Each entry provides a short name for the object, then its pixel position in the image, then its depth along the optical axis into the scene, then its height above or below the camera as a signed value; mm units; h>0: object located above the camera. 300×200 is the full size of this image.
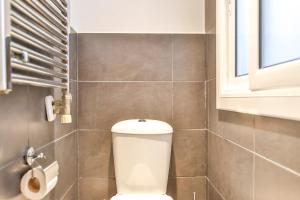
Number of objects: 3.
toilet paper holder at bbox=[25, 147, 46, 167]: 1083 -221
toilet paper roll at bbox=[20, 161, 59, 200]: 1017 -304
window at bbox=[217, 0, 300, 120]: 872 +164
